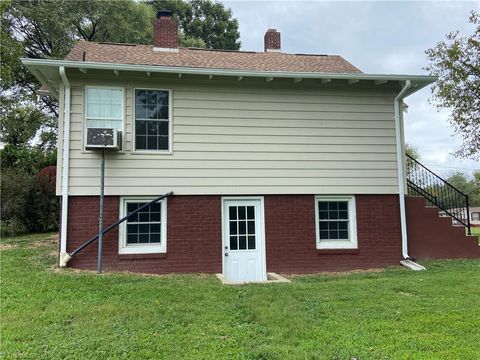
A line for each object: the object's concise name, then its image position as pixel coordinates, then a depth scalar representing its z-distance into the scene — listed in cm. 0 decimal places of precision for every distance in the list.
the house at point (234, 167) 844
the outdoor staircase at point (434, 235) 973
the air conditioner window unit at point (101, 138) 809
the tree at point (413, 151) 4800
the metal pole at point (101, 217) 816
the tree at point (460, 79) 1602
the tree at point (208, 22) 3250
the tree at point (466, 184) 5685
